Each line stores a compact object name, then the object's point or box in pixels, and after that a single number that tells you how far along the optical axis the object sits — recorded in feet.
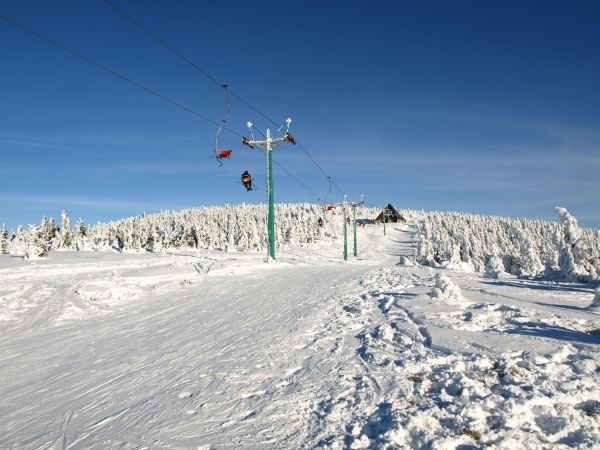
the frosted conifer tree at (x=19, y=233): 233.55
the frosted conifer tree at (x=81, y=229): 256.89
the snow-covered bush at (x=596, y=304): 29.30
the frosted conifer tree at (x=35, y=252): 68.86
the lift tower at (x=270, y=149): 80.17
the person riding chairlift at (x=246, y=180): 69.92
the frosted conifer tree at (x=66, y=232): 232.12
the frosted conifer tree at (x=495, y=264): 64.76
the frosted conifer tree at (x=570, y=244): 89.20
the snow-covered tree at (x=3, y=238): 229.41
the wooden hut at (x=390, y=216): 403.24
